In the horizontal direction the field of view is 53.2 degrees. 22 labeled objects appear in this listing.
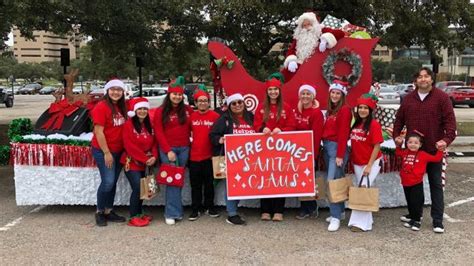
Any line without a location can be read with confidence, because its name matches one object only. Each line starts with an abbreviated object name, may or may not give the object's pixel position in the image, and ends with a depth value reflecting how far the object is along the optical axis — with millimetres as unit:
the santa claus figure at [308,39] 6765
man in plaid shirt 4861
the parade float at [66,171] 5695
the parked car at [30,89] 53334
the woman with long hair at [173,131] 5148
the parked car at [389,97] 23394
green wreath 6723
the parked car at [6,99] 28188
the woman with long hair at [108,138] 4980
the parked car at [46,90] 52250
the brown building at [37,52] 122688
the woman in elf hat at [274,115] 5191
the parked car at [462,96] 24688
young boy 4941
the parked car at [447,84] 27452
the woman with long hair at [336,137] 4977
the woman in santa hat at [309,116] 5266
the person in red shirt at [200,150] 5289
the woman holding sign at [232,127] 5242
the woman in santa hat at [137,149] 5078
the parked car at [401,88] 32200
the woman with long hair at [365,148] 4930
